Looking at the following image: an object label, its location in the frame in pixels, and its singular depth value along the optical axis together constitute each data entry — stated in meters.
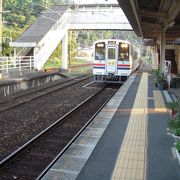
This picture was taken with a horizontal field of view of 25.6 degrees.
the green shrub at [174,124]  6.27
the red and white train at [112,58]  23.02
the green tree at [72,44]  49.74
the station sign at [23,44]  30.89
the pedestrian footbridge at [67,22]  34.34
